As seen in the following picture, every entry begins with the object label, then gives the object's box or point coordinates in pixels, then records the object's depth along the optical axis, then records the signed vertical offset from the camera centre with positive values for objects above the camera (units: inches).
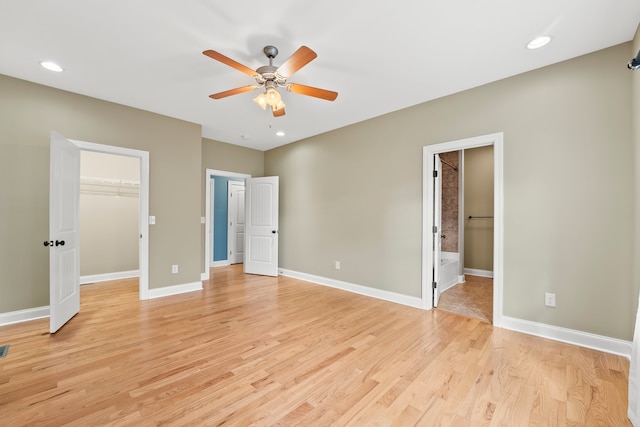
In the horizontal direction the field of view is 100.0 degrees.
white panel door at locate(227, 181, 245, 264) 273.9 -6.8
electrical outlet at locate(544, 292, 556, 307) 105.2 -32.7
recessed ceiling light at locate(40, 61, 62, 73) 107.3 +60.0
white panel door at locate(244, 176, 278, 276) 217.5 -9.4
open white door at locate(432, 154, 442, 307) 141.7 -9.1
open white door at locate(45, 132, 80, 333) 109.7 -8.1
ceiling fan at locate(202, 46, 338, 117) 88.7 +47.9
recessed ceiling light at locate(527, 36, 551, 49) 89.9 +59.7
